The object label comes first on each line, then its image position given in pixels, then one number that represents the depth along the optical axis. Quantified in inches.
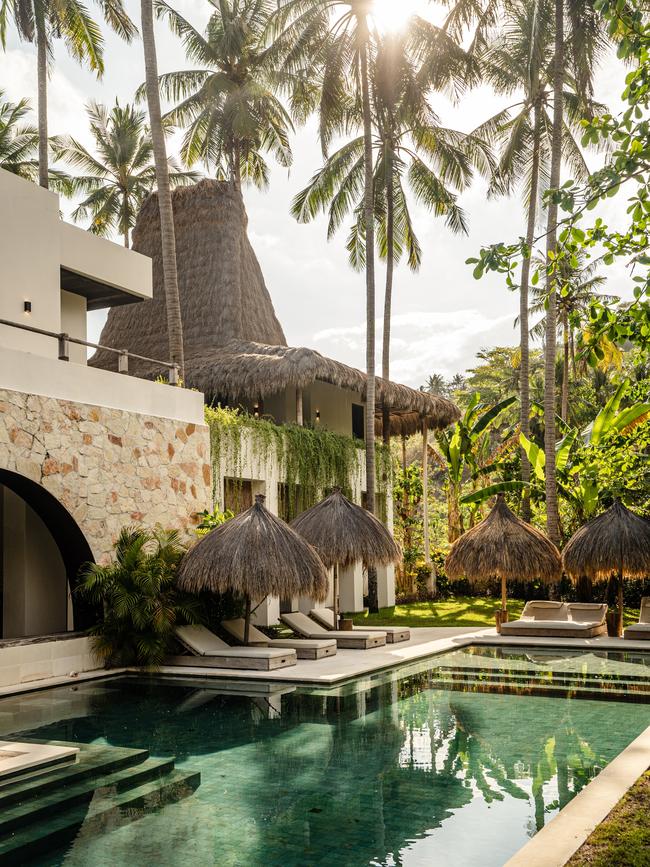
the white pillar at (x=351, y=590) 823.7
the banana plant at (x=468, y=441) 1003.9
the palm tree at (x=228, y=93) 968.3
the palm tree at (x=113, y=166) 1252.5
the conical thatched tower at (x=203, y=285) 893.2
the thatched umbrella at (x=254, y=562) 472.2
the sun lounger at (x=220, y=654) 469.4
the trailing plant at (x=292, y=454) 657.6
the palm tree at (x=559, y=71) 772.0
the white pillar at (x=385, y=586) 879.1
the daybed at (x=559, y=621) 617.9
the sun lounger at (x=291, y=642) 515.5
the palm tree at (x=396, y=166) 873.5
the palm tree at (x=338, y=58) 813.9
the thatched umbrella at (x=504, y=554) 653.3
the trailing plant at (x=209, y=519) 576.8
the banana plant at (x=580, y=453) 756.0
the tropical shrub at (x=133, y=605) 478.6
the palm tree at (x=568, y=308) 1067.1
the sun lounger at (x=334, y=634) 563.7
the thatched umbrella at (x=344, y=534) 573.0
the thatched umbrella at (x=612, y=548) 611.8
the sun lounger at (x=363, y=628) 597.2
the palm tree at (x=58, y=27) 784.9
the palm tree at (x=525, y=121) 855.1
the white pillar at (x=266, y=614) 668.7
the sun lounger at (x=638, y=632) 596.7
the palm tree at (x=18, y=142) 1141.7
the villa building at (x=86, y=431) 461.4
